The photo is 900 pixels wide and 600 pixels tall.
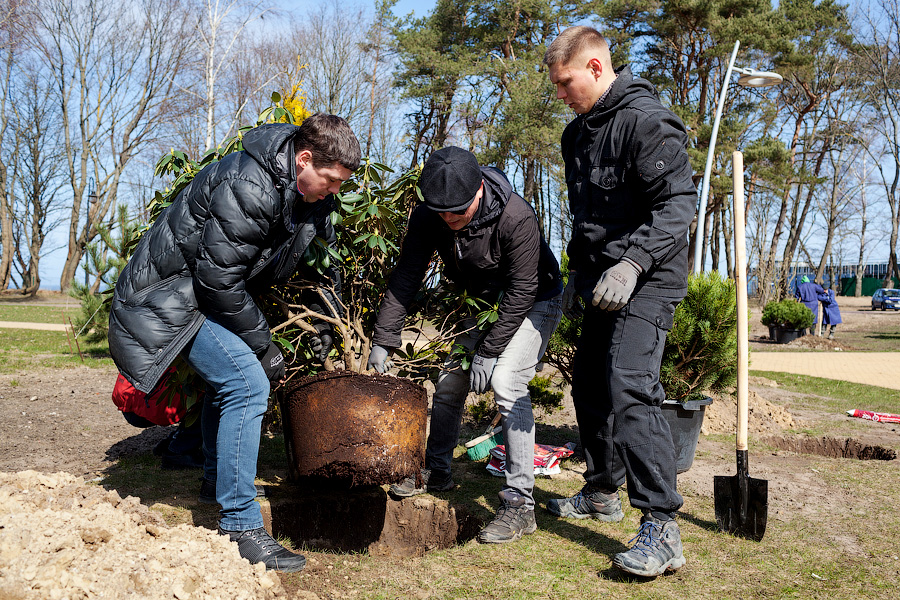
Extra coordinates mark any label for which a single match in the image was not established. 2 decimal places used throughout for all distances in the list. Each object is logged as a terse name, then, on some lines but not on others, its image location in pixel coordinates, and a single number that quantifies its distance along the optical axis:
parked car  32.03
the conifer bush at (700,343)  4.49
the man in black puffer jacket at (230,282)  2.48
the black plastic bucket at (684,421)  4.12
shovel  3.09
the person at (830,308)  17.36
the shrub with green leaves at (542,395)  5.43
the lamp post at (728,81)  9.12
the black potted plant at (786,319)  16.83
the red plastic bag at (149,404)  3.52
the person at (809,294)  17.59
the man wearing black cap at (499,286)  3.03
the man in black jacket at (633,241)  2.66
